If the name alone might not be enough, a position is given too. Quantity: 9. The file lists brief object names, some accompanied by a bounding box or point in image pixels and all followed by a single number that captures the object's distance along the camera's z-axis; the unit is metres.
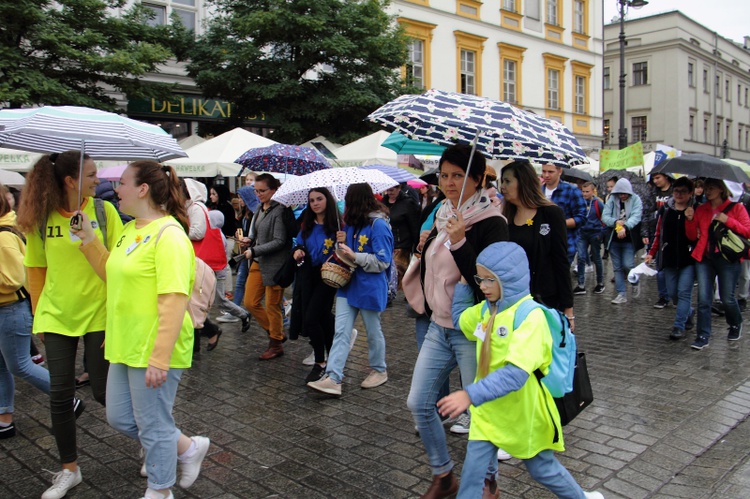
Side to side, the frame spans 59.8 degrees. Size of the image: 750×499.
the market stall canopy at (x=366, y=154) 12.45
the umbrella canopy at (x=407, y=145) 5.30
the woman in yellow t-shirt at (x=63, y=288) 3.57
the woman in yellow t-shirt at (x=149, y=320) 3.11
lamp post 20.94
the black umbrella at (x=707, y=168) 6.10
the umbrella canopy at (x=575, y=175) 11.10
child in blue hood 2.79
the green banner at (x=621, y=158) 14.53
